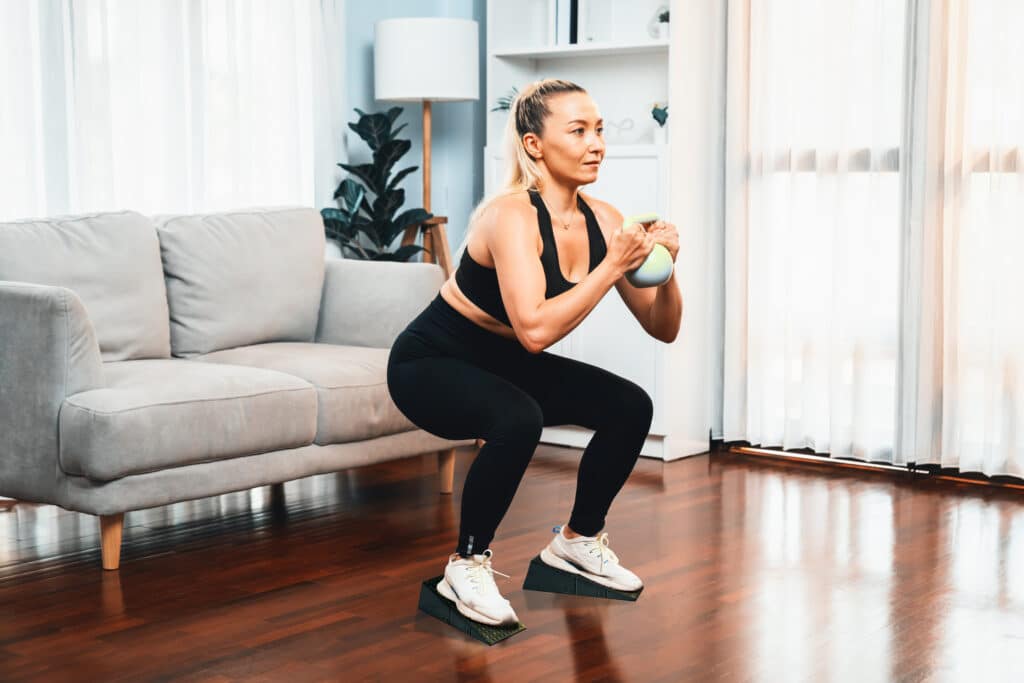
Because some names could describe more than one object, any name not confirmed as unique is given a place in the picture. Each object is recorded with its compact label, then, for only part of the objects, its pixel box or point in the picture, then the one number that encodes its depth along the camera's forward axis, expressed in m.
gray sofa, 2.88
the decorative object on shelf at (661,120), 4.37
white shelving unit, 4.34
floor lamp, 4.49
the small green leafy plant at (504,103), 4.79
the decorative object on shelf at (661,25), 4.45
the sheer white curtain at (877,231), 3.92
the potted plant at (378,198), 4.55
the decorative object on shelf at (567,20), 4.69
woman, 2.46
